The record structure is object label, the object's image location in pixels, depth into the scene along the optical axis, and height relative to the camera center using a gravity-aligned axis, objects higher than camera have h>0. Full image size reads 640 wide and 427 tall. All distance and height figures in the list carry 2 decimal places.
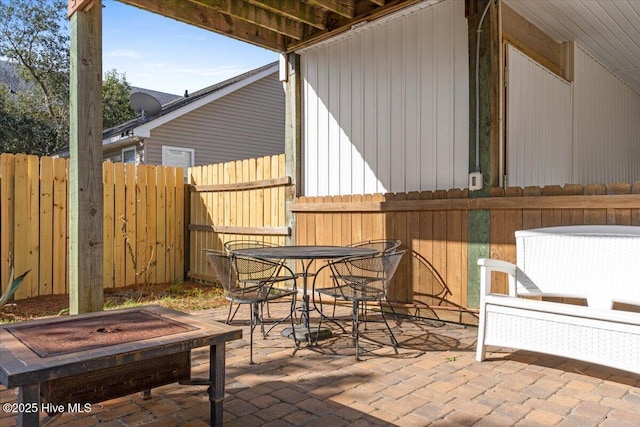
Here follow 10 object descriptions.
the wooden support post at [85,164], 3.15 +0.37
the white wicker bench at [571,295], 2.59 -0.55
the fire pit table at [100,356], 1.53 -0.52
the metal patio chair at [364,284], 3.27 -0.53
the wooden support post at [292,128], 5.57 +1.12
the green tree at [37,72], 14.20 +4.88
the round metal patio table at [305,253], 3.27 -0.29
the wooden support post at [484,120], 3.94 +0.85
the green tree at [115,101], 16.50 +4.33
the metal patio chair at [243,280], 3.24 -0.47
